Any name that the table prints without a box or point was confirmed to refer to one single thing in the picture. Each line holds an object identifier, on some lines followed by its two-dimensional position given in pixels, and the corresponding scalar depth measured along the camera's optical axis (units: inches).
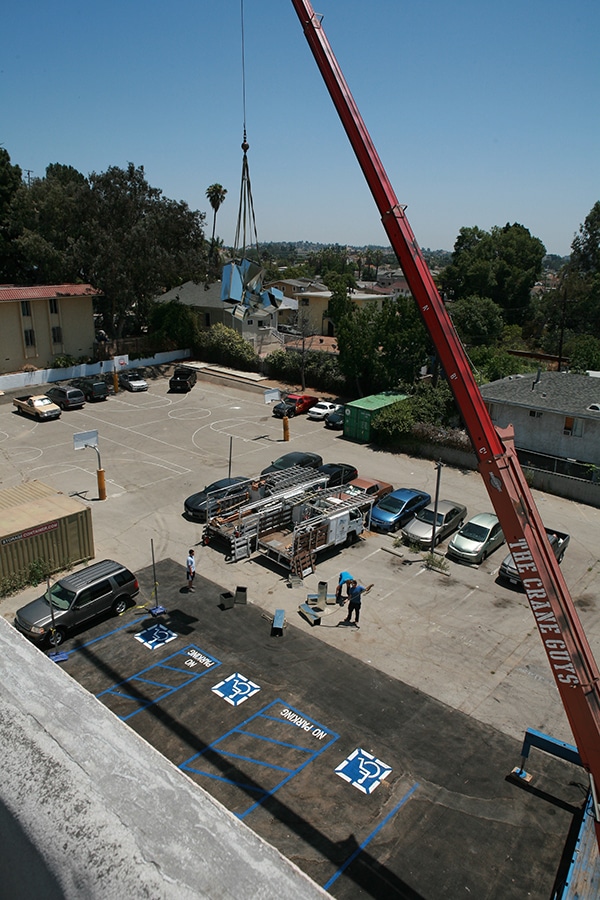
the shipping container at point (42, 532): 774.5
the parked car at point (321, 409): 1552.8
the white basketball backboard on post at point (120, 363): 1913.1
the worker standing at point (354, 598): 718.5
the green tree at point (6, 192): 2166.6
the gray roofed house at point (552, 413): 1226.0
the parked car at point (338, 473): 1069.1
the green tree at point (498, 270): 2773.1
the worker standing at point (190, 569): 783.1
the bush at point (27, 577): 767.7
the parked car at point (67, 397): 1589.6
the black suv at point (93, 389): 1678.2
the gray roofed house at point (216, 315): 2273.6
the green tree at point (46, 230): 2026.3
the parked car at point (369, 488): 984.6
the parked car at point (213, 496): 949.9
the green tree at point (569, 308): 2485.2
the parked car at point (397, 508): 976.3
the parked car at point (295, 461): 1107.3
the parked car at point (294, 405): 1572.3
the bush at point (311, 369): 1754.4
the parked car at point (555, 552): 828.0
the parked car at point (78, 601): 665.6
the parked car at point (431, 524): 925.8
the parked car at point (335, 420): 1475.1
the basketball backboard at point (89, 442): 1011.3
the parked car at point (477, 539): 887.1
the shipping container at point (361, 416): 1384.1
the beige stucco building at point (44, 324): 1807.3
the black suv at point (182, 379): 1785.2
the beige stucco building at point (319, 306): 2864.2
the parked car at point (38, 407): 1493.6
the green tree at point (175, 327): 2132.1
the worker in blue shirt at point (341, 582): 754.8
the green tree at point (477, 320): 2107.5
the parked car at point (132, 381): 1788.9
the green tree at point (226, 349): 2005.4
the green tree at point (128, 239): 1857.8
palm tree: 3796.8
